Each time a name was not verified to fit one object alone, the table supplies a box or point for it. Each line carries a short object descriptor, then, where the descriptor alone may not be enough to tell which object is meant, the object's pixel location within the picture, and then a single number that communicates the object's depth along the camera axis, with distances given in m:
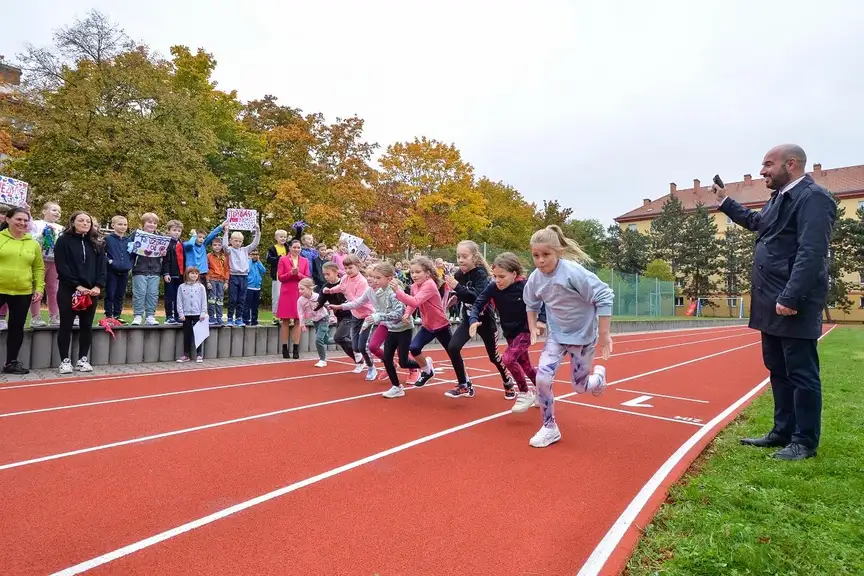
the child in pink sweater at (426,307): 7.21
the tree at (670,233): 68.31
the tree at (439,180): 38.03
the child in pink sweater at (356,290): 8.88
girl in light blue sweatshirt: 5.10
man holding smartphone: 4.34
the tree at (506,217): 48.91
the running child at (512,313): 6.54
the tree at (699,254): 65.94
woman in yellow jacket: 7.84
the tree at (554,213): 38.84
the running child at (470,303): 7.19
